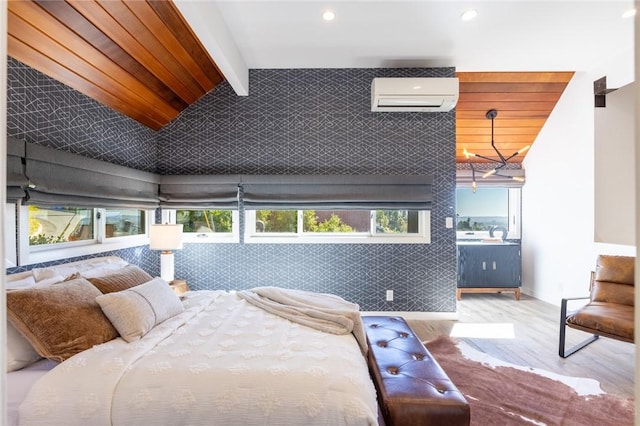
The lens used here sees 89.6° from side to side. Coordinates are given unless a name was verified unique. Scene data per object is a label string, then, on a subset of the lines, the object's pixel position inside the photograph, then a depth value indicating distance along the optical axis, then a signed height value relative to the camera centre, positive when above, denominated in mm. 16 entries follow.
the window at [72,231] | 2188 -140
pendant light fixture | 4137 +714
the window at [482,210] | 5164 +77
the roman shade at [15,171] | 1926 +268
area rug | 1929 -1211
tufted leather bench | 1471 -849
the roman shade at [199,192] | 3633 +261
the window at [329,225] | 3789 -123
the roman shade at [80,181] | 2107 +267
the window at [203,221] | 3896 -76
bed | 1346 -704
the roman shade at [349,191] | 3590 +266
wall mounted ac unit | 3328 +1280
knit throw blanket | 1980 -641
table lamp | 3240 -223
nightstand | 3232 -725
